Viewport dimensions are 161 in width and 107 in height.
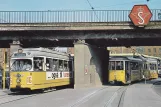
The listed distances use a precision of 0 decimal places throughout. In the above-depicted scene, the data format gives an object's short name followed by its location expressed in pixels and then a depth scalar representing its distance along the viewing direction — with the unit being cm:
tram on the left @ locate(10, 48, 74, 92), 2405
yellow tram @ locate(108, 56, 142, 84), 3731
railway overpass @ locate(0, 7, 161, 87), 3291
